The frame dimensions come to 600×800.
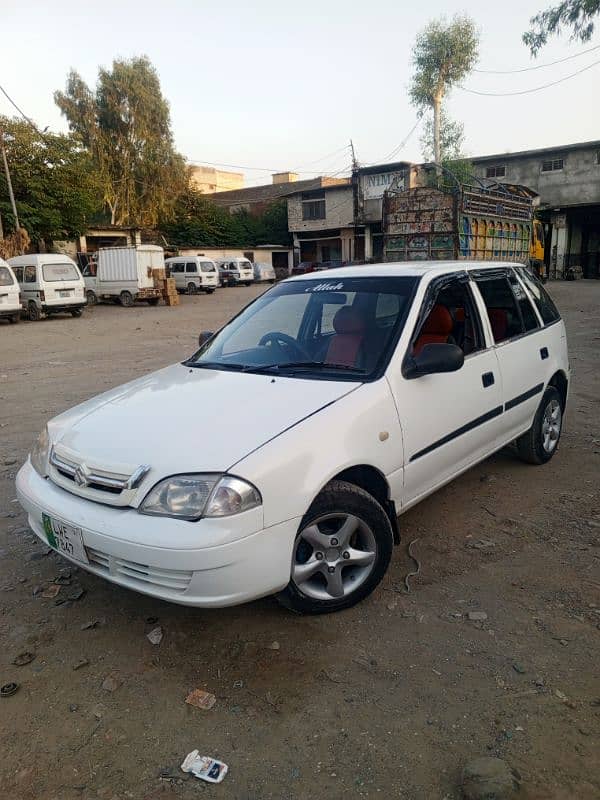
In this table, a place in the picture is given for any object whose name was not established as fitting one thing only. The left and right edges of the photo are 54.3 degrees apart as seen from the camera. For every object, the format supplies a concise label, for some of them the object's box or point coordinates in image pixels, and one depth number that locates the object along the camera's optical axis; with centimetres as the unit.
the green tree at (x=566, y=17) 1062
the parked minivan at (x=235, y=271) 3425
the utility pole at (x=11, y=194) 2244
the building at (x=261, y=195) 4436
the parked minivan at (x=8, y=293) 1689
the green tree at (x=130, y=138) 3741
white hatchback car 238
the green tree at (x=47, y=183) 2411
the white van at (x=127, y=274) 2309
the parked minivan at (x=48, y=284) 1841
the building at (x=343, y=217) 3775
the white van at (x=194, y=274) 2933
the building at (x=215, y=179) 6093
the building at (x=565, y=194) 3142
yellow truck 1287
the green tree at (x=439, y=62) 3409
